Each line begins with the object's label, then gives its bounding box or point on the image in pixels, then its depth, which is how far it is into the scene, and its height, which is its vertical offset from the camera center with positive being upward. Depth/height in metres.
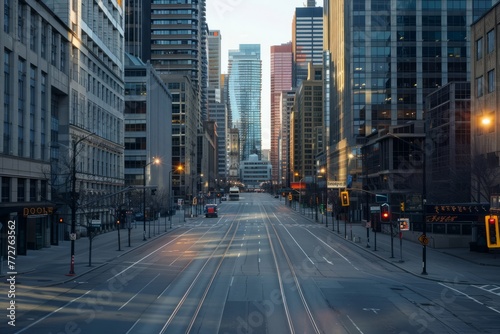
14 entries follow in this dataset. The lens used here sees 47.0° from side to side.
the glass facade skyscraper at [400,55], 104.44 +23.79
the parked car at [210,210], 101.06 -4.43
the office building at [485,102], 49.81 +7.79
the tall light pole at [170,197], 98.66 -2.11
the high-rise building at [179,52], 149.88 +38.97
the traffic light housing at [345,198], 46.44 -1.06
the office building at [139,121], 102.88 +11.45
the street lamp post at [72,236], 32.18 -3.05
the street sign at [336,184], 59.73 +0.10
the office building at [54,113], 40.72 +6.51
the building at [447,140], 61.79 +5.58
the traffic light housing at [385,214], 43.62 -2.22
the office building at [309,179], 148.52 +1.57
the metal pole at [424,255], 34.00 -4.15
